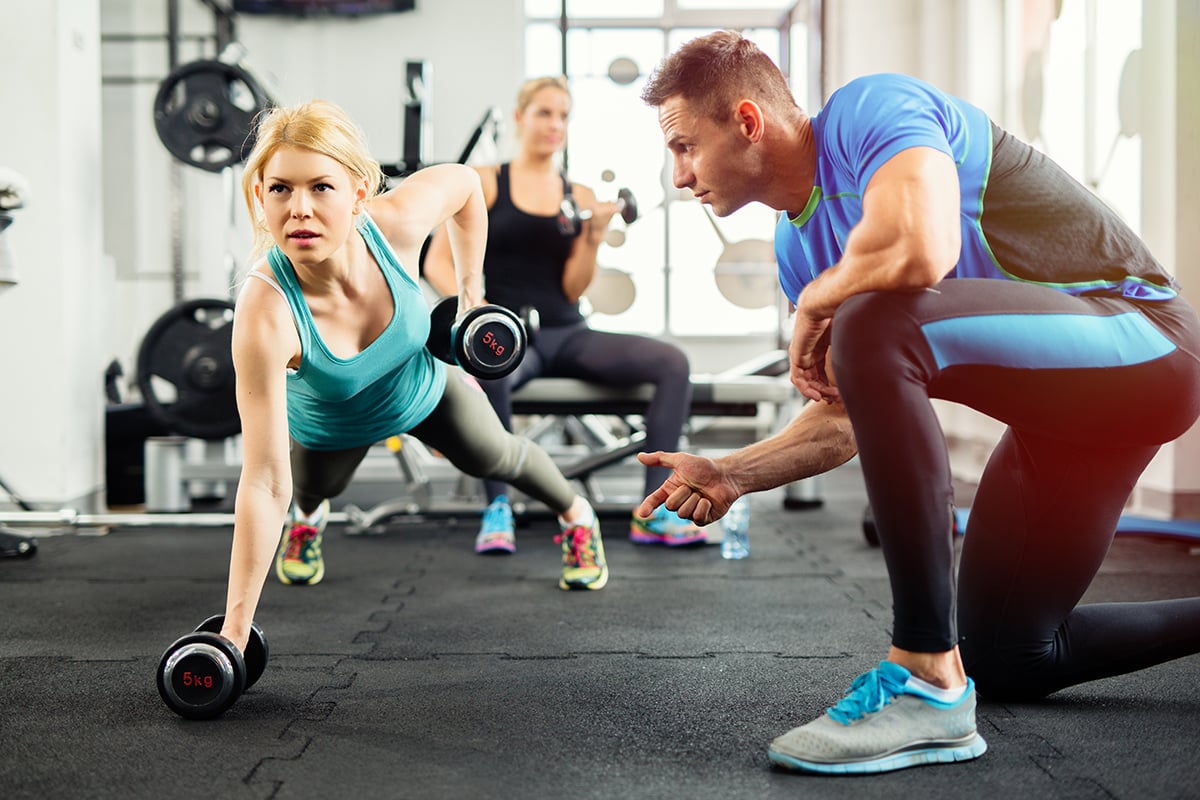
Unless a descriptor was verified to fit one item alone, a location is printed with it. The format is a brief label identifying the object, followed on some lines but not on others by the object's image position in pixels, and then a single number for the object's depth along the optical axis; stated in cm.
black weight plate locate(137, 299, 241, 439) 334
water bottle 290
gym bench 321
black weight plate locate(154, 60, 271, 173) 353
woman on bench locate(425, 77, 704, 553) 308
